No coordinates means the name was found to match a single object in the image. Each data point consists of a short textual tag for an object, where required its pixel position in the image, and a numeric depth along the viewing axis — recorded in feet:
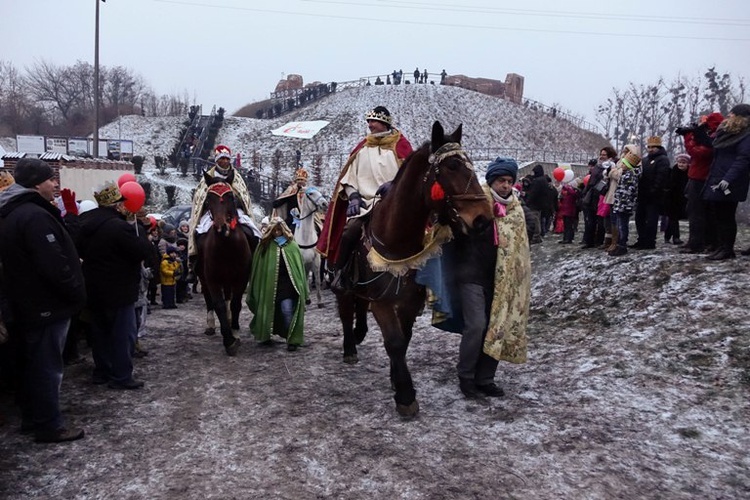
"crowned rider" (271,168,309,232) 34.98
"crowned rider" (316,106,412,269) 19.42
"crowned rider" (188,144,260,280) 26.12
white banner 74.49
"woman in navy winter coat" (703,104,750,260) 22.04
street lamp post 76.02
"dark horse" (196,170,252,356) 23.73
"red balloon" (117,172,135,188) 22.10
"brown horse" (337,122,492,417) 14.21
